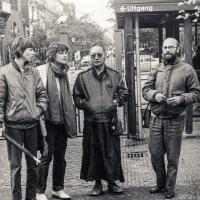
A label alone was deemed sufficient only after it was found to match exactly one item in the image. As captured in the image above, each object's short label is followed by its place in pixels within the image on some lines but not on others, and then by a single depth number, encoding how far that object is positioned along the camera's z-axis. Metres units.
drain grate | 8.69
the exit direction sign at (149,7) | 8.86
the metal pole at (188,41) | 9.36
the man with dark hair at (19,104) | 5.49
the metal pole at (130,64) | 9.25
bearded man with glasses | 5.96
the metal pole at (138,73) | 9.41
